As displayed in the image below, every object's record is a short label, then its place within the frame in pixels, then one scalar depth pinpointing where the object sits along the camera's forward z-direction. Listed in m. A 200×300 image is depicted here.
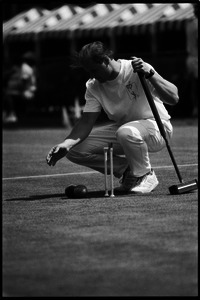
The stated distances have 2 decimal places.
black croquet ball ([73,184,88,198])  16.44
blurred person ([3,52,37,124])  50.32
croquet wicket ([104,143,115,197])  16.32
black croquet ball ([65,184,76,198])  16.49
